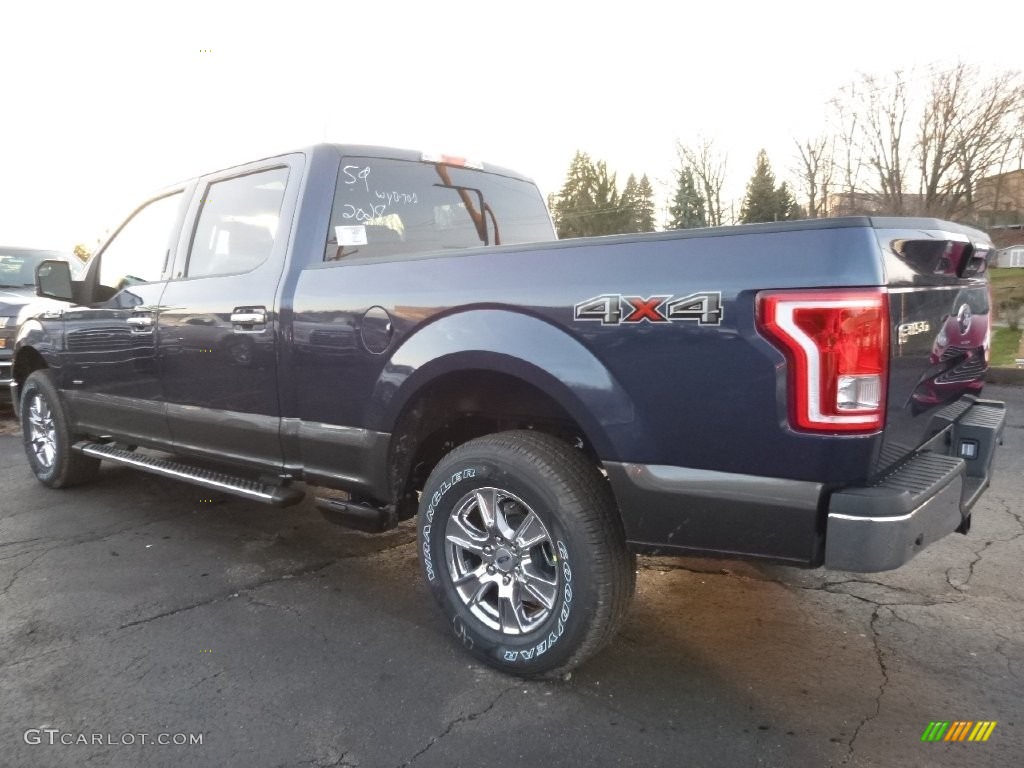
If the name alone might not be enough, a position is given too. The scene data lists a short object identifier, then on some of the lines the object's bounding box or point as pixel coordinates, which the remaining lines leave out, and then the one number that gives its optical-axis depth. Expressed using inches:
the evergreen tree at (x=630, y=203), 2091.5
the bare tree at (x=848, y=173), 1360.7
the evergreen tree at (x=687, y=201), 1749.5
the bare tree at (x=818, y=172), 1405.0
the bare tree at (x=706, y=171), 1723.7
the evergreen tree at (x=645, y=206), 2018.9
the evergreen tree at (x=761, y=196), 1722.9
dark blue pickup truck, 80.0
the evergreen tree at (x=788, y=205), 1501.0
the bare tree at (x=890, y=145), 1314.0
